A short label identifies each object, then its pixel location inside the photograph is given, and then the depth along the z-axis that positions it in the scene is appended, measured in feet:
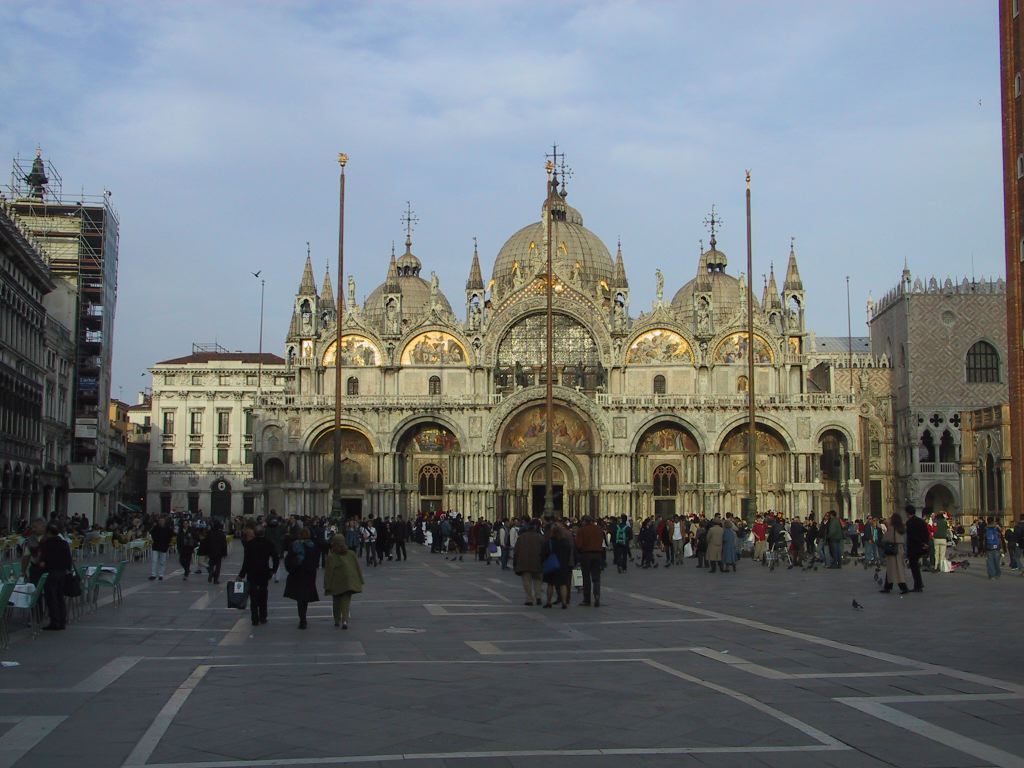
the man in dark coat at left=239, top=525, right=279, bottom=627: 64.59
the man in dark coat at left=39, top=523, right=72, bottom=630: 59.77
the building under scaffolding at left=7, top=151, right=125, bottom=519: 210.59
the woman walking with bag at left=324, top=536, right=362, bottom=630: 62.34
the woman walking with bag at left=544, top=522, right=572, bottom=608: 75.77
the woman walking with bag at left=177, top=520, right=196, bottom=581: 98.73
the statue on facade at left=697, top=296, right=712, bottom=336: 231.71
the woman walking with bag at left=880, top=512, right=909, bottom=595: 81.41
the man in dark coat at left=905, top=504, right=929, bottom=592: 81.00
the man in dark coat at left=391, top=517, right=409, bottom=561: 141.59
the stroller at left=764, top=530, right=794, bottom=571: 121.60
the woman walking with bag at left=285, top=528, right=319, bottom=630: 63.26
